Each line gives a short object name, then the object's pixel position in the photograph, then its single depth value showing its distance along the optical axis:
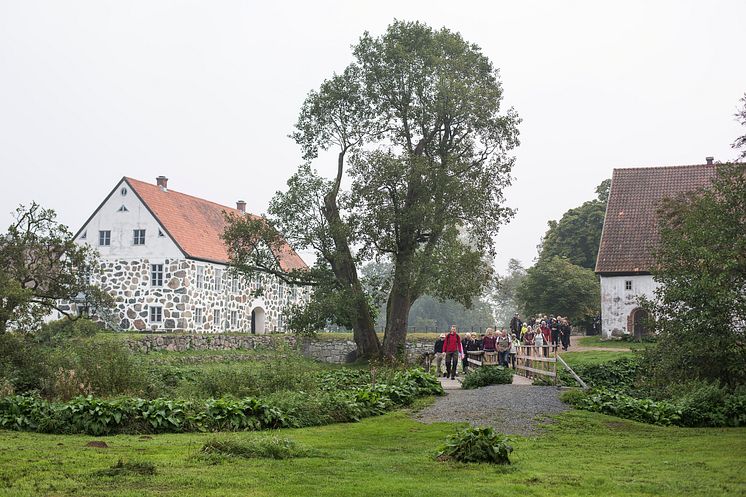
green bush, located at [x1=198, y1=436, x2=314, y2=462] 11.64
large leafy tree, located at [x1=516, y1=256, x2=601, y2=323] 46.50
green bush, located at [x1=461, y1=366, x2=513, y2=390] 23.38
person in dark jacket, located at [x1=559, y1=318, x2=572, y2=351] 37.00
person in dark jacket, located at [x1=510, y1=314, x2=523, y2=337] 36.31
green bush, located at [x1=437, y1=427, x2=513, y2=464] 11.26
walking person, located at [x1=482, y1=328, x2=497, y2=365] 29.08
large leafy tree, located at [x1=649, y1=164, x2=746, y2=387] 19.28
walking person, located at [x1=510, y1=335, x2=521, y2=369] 30.30
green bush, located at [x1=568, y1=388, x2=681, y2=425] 16.98
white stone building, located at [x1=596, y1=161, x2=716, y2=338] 41.38
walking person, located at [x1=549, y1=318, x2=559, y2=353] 35.69
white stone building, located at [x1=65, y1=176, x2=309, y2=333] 46.44
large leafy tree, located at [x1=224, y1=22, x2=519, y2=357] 33.72
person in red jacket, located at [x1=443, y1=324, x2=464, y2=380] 26.86
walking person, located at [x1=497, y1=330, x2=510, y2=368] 29.12
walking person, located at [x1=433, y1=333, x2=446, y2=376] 28.31
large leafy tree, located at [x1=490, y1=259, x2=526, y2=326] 101.75
